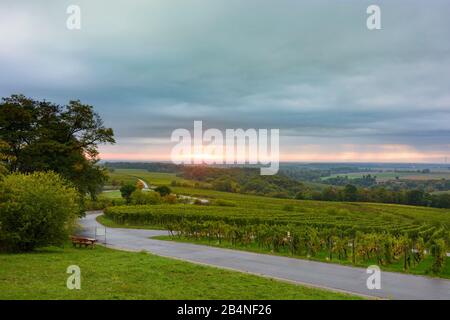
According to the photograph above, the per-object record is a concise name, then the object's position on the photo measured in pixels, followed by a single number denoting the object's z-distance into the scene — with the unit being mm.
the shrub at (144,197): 70062
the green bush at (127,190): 76219
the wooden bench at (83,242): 28594
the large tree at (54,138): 37562
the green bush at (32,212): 23891
